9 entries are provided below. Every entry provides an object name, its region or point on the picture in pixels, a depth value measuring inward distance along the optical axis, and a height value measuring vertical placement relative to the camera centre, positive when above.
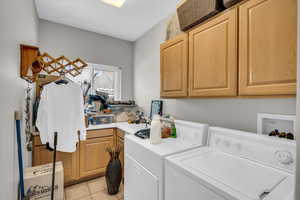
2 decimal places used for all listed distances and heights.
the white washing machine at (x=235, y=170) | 0.69 -0.46
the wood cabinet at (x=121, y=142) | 2.18 -0.72
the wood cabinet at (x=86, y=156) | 1.91 -0.89
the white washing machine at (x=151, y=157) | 1.09 -0.54
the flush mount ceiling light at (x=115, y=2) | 1.84 +1.31
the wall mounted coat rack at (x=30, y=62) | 1.24 +0.34
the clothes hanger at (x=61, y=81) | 1.58 +0.20
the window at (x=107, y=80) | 2.93 +0.40
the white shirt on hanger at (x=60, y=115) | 1.51 -0.20
